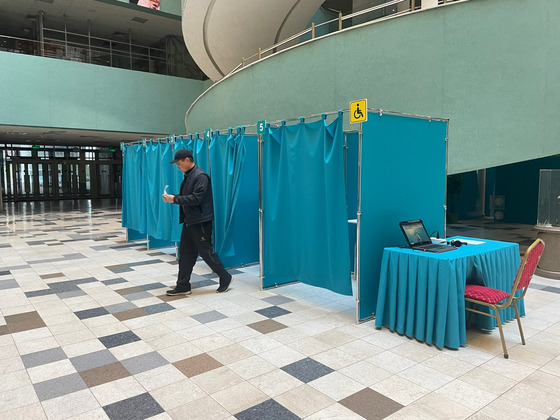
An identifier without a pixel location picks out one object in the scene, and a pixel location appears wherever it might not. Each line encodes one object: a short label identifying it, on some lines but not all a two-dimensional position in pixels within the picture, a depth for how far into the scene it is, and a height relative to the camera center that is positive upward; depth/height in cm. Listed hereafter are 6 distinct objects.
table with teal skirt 339 -88
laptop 379 -50
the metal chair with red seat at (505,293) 321 -89
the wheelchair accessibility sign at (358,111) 372 +66
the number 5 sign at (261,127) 482 +68
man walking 479 -39
